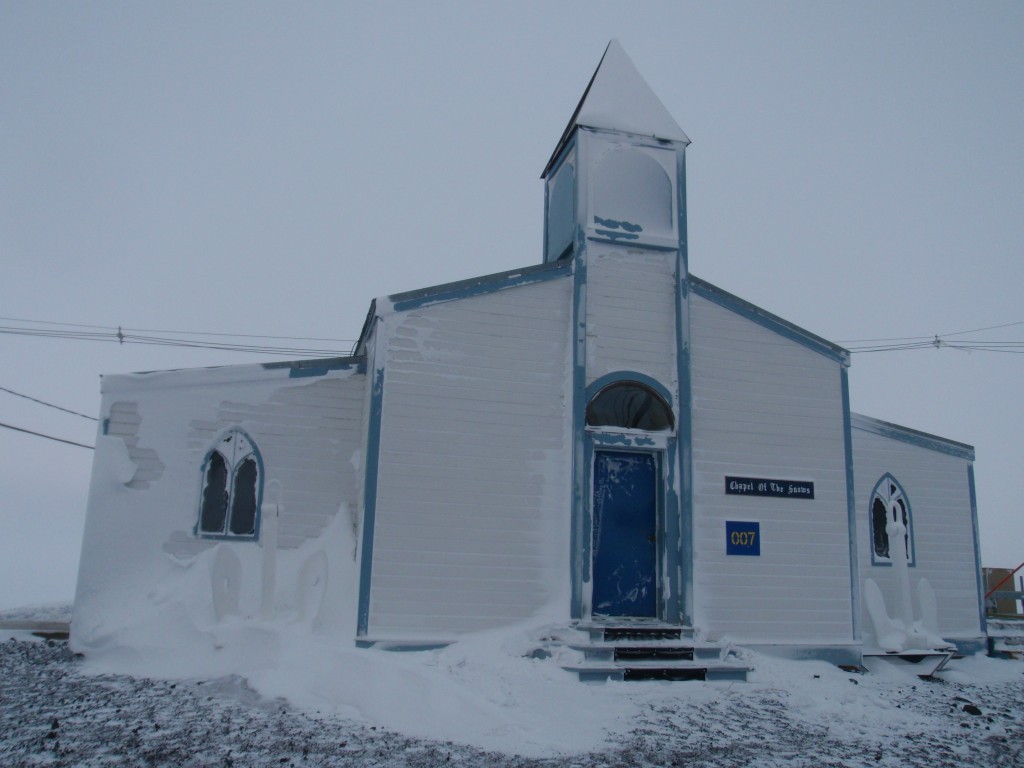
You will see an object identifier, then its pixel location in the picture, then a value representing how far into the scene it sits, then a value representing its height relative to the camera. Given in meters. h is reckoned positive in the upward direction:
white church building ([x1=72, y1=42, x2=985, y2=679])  11.01 +1.10
